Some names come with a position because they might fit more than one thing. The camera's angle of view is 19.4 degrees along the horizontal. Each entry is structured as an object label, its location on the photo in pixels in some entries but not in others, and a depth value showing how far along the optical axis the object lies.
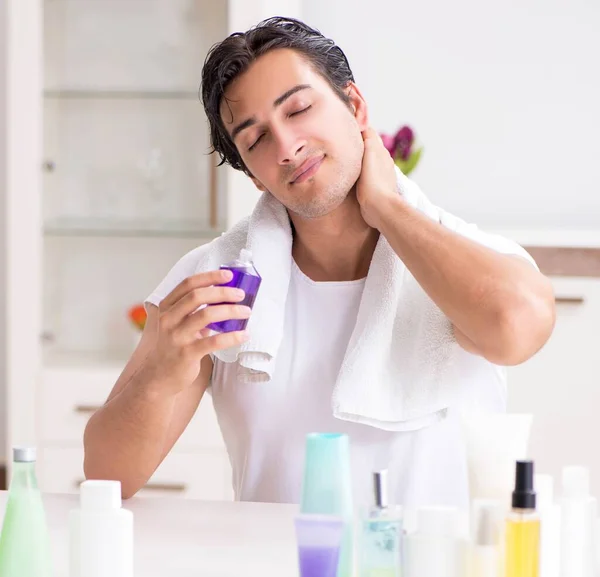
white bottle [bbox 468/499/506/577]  1.64
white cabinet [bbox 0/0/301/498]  3.24
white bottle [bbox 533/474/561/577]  1.70
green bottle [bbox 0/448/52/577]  1.74
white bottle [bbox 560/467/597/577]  1.71
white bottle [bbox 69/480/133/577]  1.70
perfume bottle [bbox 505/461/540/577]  1.63
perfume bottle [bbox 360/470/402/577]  1.68
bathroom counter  1.81
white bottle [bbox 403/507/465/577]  1.65
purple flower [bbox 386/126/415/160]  2.93
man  2.03
